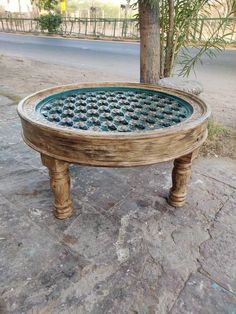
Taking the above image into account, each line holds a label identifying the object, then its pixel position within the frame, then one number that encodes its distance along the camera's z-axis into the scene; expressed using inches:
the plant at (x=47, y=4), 751.7
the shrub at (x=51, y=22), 714.2
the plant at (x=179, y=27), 104.7
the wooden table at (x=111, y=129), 51.1
